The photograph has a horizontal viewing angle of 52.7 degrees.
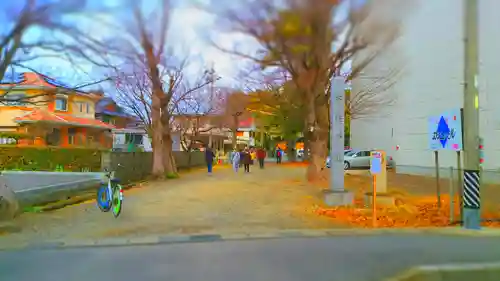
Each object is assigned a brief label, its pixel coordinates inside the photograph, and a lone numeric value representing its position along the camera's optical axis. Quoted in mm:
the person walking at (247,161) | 30434
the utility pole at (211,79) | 26956
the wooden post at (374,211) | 10655
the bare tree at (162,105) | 23406
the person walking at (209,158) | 27875
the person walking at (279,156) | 45406
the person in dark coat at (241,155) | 31731
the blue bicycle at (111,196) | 11604
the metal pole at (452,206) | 11016
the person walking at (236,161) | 30938
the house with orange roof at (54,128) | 26562
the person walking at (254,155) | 43931
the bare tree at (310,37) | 7664
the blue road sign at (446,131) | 10641
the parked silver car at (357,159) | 35031
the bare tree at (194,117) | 37500
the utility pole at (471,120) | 10255
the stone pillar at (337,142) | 14188
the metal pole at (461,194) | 10836
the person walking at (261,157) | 34906
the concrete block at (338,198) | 13820
